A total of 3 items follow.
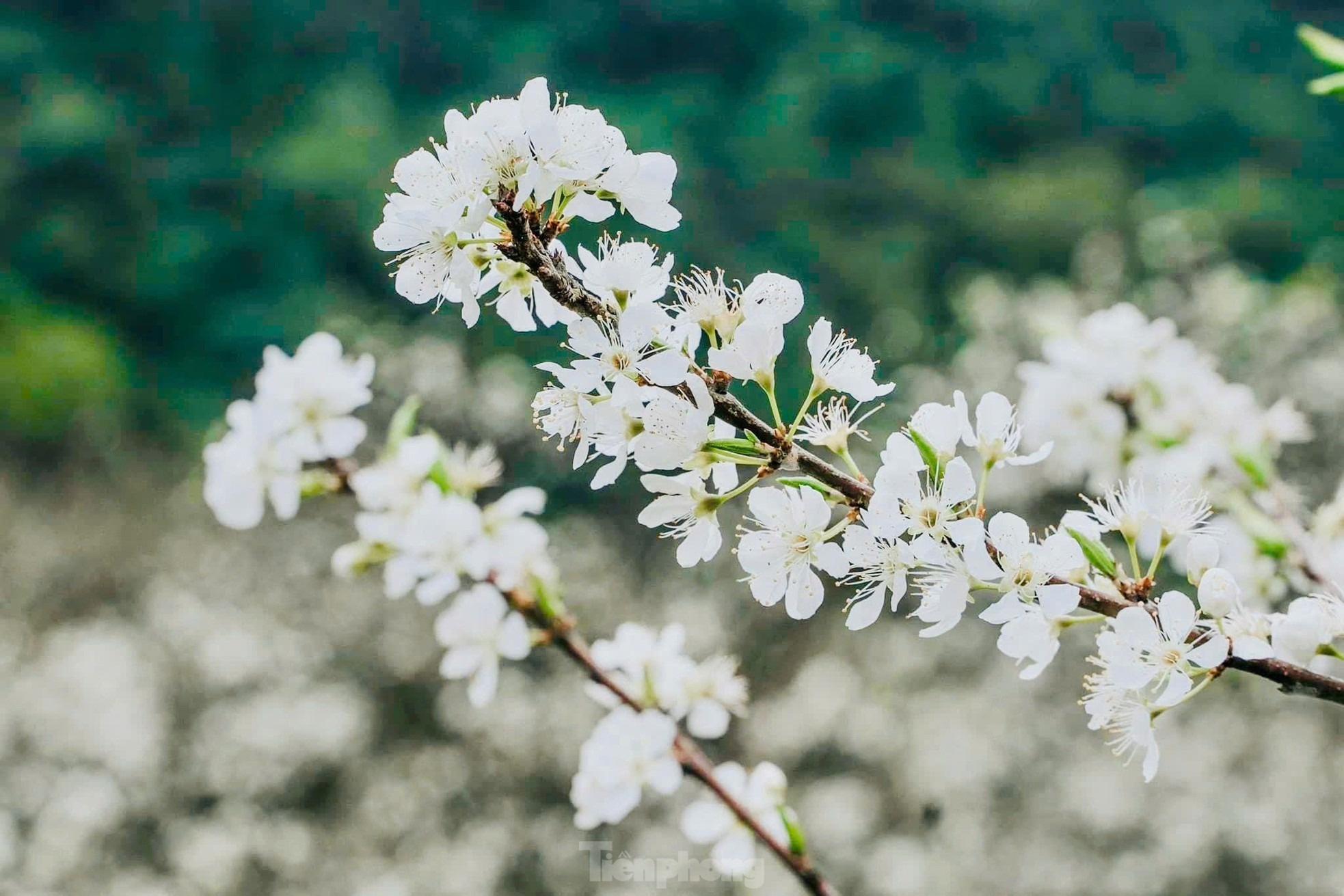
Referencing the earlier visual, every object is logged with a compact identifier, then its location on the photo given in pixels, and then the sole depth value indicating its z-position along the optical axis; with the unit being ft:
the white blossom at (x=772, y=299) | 2.22
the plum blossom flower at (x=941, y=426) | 2.20
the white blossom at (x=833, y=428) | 2.28
